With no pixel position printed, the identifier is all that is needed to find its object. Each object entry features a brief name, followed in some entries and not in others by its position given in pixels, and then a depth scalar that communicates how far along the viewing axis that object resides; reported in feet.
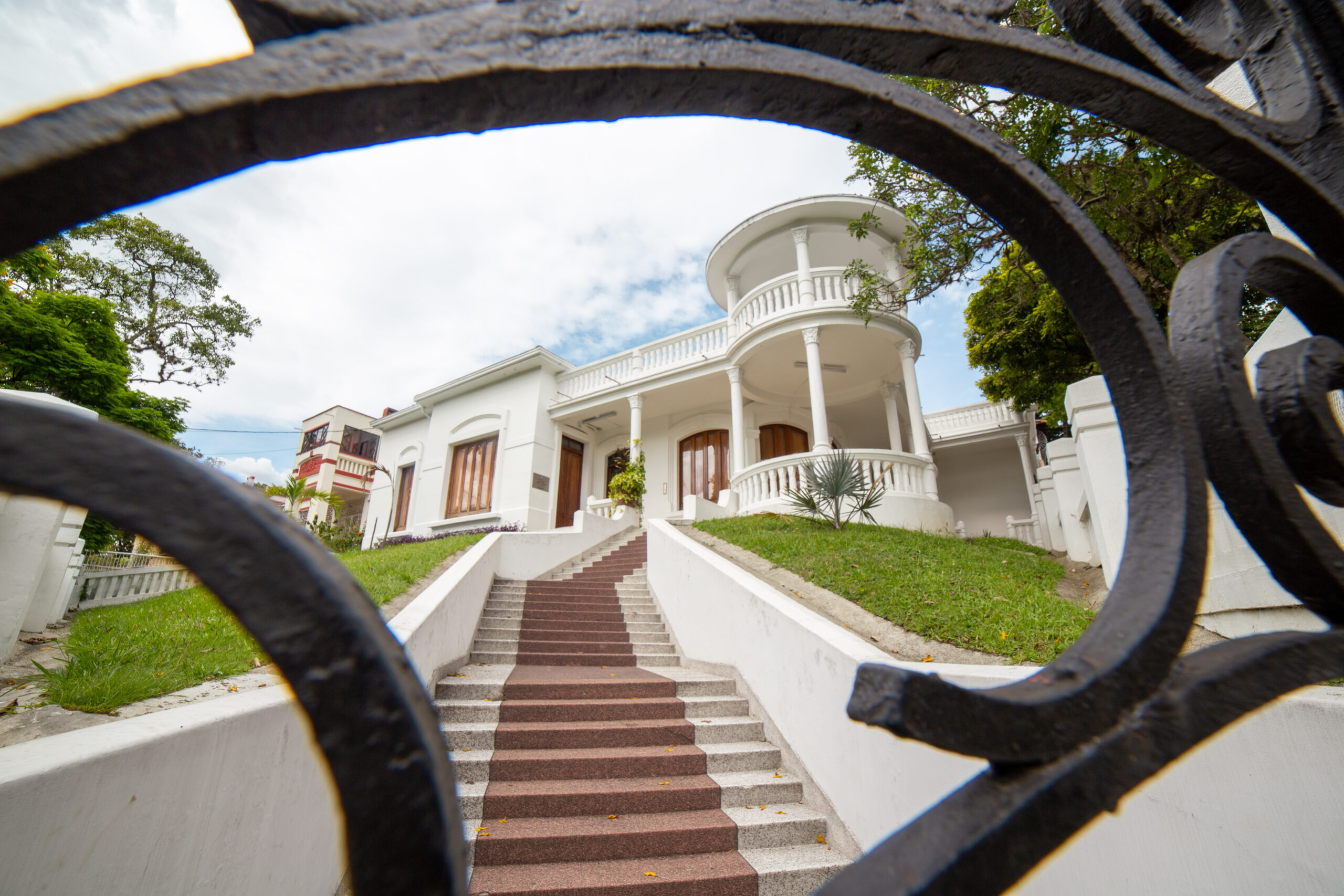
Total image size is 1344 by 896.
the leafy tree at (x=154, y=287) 52.24
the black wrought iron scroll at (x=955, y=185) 1.20
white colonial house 35.86
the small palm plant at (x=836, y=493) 28.09
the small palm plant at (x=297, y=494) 40.68
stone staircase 9.29
